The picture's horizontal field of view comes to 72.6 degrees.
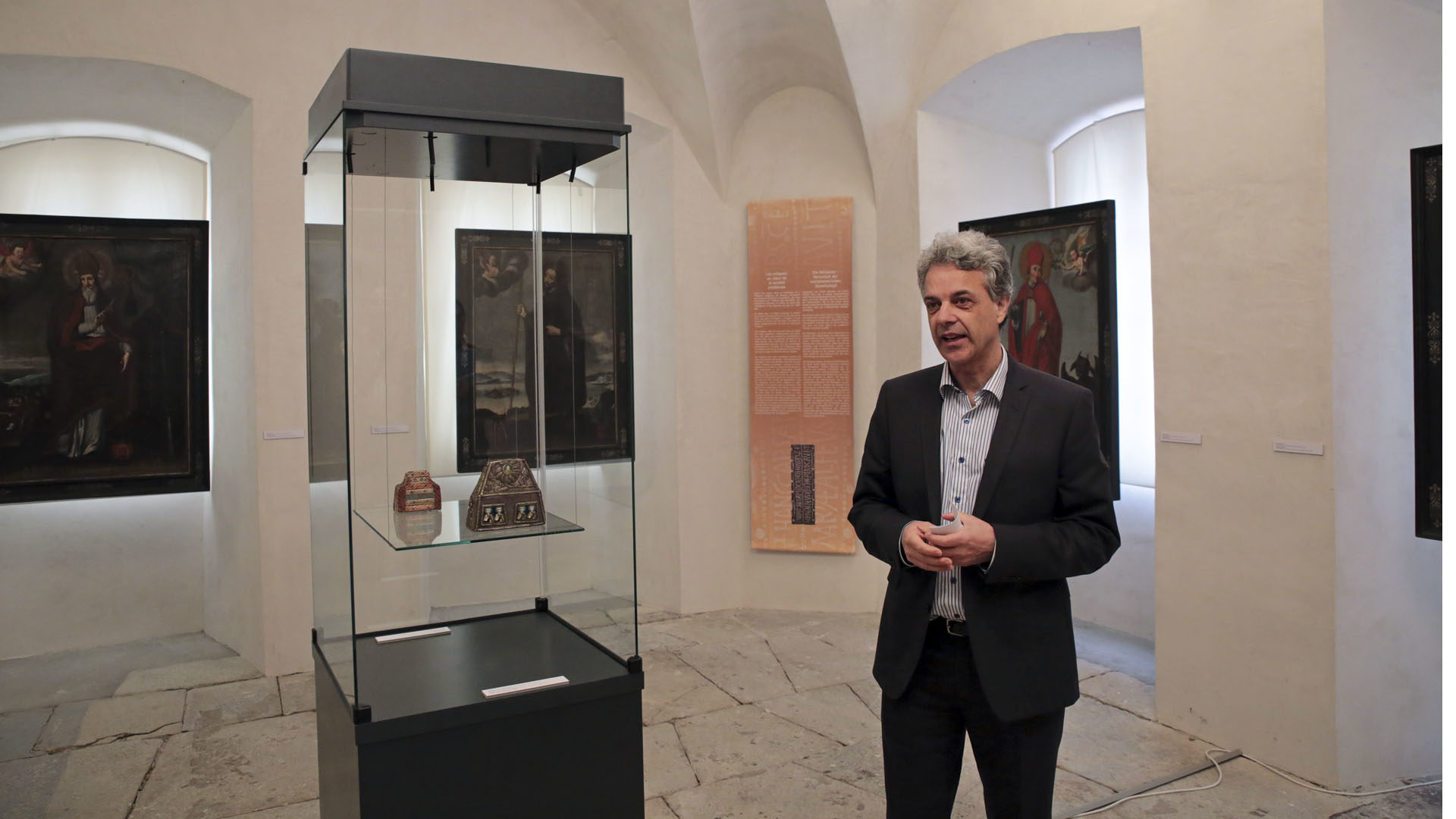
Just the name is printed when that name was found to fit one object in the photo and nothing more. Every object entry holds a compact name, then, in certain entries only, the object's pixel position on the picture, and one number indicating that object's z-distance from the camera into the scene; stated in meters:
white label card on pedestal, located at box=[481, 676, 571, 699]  2.51
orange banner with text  7.39
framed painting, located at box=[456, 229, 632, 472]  2.82
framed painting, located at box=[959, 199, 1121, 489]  5.86
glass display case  2.48
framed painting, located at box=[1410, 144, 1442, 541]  4.05
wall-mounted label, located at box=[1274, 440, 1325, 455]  4.27
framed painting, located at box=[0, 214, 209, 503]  6.36
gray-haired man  2.30
